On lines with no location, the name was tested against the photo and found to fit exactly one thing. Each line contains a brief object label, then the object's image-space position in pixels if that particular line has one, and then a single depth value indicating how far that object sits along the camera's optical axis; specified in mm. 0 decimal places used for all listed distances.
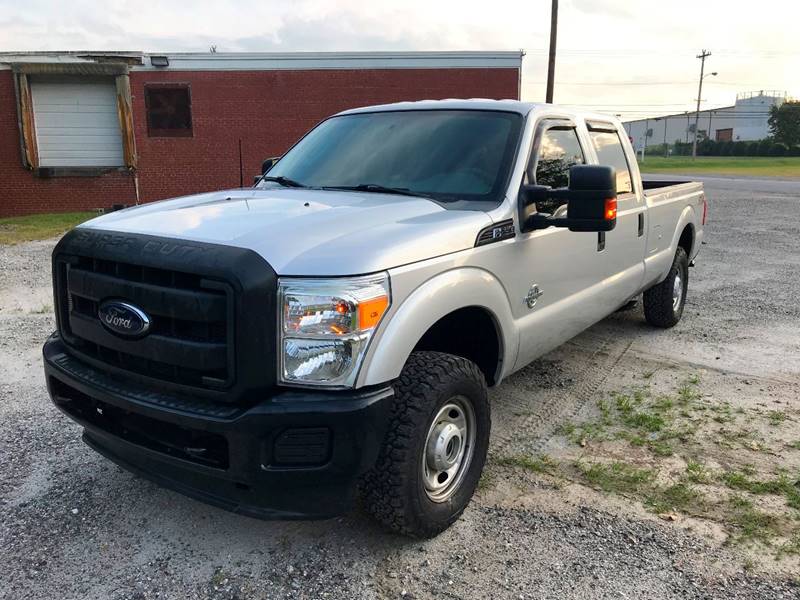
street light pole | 82062
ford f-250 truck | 2451
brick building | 18516
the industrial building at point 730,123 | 97438
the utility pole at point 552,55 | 23922
